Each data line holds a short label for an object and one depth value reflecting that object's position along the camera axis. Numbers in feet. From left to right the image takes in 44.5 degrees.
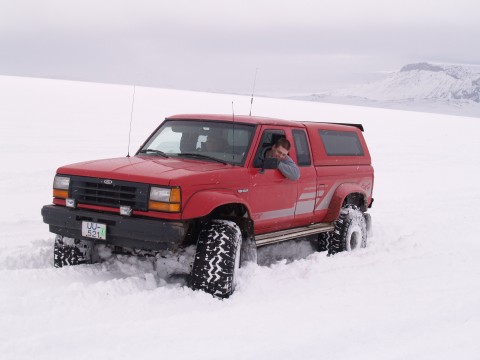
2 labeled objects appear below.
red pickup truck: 17.31
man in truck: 21.01
